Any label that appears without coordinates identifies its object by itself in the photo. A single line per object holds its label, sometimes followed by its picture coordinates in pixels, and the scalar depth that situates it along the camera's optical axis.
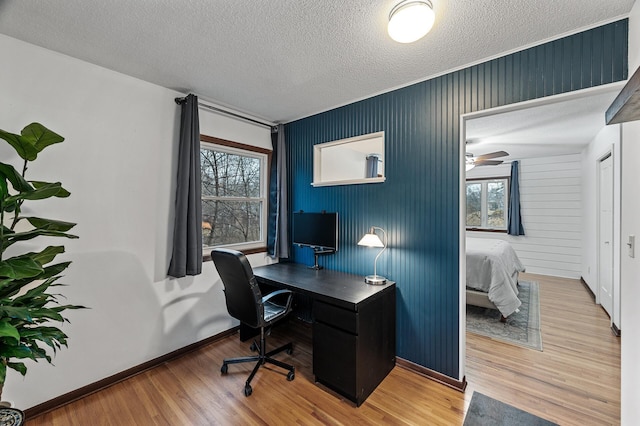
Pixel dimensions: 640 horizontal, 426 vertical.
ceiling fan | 3.72
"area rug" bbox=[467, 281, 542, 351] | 2.79
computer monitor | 2.75
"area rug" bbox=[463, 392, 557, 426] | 0.88
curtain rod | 2.48
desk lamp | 2.30
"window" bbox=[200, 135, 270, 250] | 2.88
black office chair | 1.99
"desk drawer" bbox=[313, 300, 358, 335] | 1.91
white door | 3.26
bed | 3.10
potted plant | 1.10
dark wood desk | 1.91
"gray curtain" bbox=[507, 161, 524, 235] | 5.45
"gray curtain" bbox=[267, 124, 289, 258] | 3.25
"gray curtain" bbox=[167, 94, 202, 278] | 2.39
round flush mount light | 1.36
